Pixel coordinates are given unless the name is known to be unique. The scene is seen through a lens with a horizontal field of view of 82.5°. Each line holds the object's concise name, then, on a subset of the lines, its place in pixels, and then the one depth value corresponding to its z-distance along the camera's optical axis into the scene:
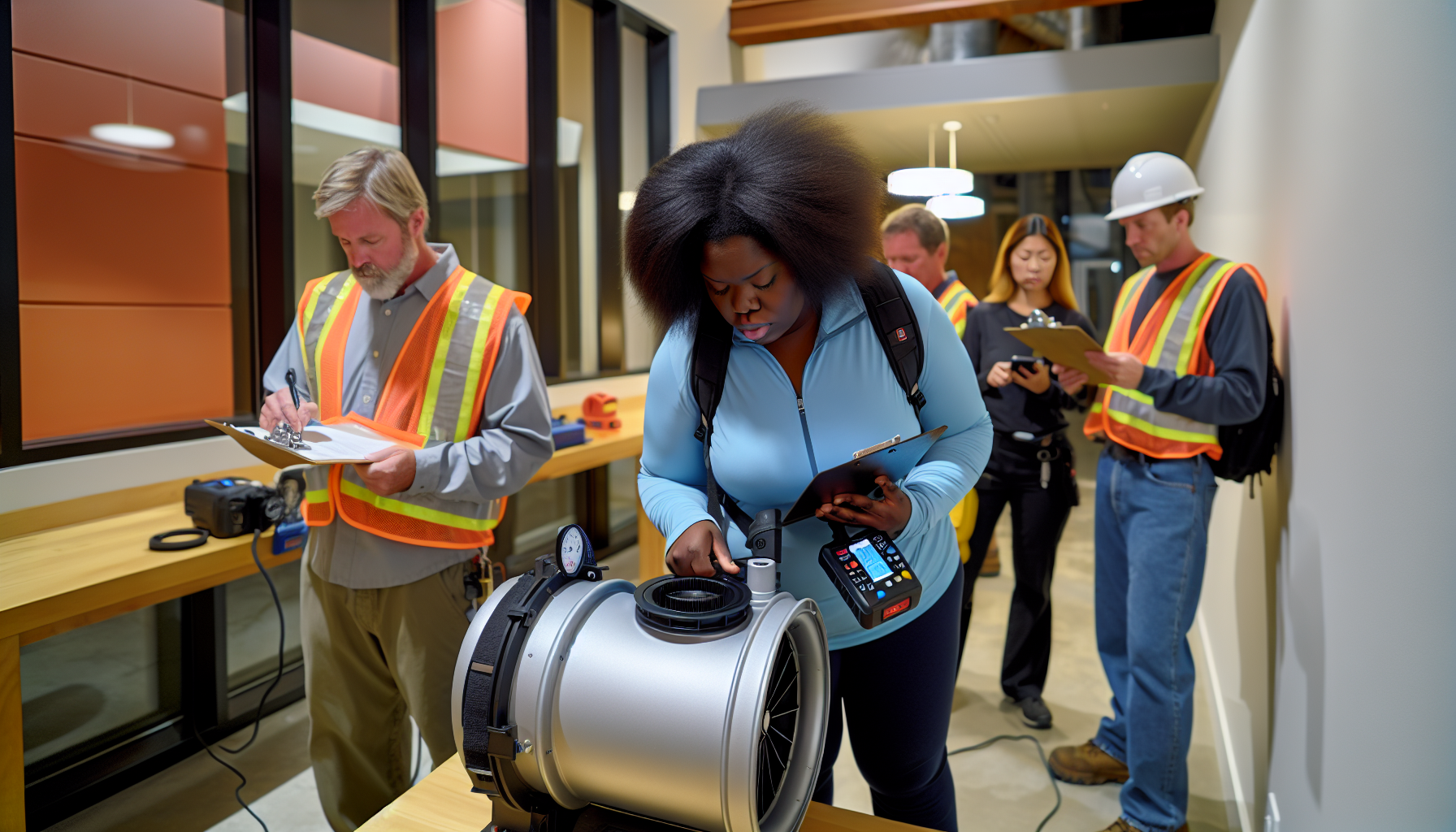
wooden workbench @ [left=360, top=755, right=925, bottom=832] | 0.96
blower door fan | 0.73
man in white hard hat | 1.79
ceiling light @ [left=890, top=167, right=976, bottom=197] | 3.46
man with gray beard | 1.55
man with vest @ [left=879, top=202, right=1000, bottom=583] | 2.79
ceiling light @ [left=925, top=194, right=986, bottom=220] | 4.00
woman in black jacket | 2.64
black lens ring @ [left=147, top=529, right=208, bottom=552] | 1.87
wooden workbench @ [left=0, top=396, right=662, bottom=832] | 1.45
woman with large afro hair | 1.07
